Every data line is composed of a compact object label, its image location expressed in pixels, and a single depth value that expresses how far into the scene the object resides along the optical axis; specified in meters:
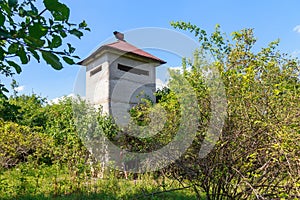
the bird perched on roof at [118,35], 9.40
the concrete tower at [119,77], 7.94
